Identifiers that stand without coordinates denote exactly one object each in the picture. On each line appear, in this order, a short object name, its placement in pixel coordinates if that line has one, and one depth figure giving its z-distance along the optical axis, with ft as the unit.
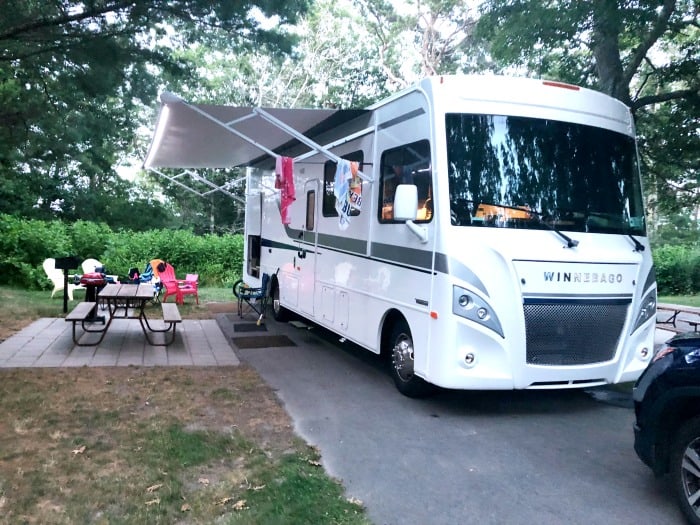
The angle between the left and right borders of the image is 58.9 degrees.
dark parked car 11.60
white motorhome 17.25
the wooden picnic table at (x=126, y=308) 26.14
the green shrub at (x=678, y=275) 70.79
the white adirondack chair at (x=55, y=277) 40.06
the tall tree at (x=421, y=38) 87.86
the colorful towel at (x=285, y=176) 25.22
